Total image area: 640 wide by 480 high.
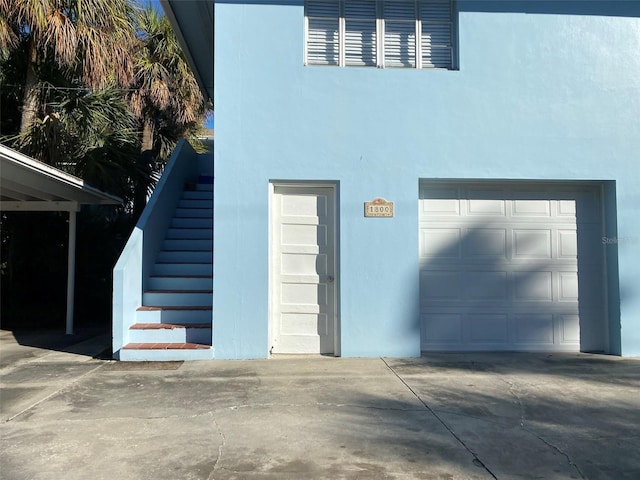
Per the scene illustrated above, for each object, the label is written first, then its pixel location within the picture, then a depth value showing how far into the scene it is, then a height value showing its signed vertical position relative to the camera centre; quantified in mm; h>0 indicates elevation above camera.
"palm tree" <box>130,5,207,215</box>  12273 +4378
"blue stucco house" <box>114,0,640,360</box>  6566 +1023
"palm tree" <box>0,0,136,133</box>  8625 +4053
